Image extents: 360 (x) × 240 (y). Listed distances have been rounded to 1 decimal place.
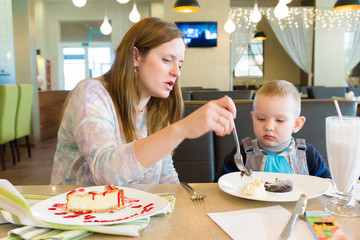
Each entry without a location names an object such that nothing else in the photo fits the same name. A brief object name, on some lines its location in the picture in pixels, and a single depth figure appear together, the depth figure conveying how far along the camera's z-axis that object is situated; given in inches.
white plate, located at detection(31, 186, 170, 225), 28.1
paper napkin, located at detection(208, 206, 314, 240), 26.5
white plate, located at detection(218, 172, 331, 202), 34.7
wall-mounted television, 331.3
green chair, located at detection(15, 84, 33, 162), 196.2
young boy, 55.8
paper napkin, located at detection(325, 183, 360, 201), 36.7
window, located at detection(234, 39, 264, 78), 451.8
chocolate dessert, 36.7
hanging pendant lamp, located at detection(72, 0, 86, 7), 177.7
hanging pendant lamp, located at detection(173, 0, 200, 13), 218.4
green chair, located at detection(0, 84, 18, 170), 175.8
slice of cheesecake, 30.7
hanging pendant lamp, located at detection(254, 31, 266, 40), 348.7
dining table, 27.1
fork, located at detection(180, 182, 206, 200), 35.8
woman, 37.1
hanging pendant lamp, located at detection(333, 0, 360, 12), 204.2
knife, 26.0
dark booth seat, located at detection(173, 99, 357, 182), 71.9
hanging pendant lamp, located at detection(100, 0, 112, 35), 239.4
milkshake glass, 32.4
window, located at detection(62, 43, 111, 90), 449.7
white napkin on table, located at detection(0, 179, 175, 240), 26.0
